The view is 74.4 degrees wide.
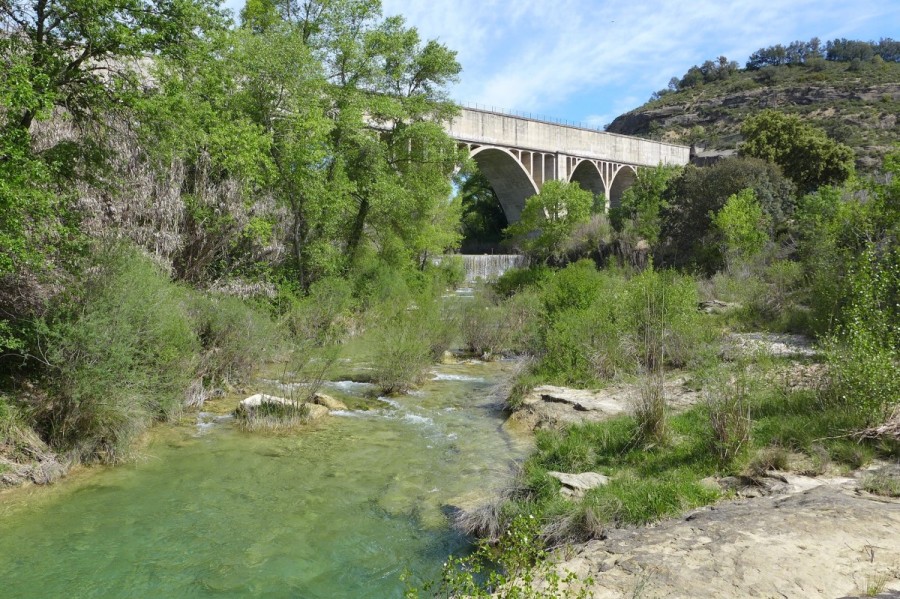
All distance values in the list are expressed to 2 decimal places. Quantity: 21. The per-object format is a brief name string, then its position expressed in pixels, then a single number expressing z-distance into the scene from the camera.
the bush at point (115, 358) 7.02
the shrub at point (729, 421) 6.12
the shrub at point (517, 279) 21.86
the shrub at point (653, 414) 6.86
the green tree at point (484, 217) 54.03
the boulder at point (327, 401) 10.54
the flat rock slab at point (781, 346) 7.96
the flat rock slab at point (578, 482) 5.78
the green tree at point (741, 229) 22.55
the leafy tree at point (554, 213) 32.03
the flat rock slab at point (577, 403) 8.74
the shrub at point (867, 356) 6.09
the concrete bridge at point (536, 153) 39.41
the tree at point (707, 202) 27.03
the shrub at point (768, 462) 5.83
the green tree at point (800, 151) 35.44
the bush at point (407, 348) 11.77
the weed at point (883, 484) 4.97
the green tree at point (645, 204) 31.17
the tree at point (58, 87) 6.27
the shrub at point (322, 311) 13.99
